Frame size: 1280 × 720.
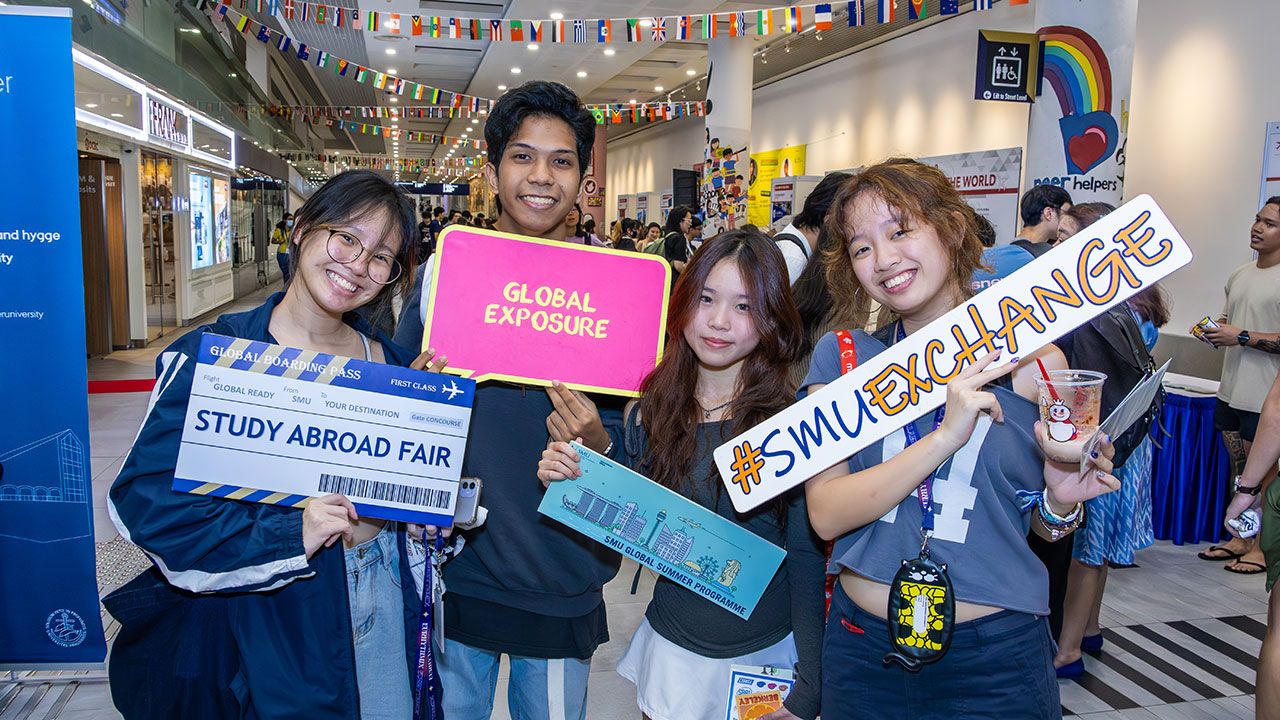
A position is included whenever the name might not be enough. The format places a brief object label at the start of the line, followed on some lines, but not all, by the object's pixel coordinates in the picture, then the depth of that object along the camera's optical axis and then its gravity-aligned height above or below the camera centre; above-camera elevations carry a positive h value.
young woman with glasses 1.44 -0.57
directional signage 6.28 +1.37
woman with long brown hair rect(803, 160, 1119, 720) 1.38 -0.42
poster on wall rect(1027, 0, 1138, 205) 5.99 +1.14
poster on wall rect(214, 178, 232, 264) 14.84 +0.27
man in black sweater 1.75 -0.60
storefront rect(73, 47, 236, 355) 8.09 +0.40
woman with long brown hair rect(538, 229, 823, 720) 1.67 -0.37
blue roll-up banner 2.87 -0.46
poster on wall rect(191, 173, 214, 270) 12.98 +0.23
